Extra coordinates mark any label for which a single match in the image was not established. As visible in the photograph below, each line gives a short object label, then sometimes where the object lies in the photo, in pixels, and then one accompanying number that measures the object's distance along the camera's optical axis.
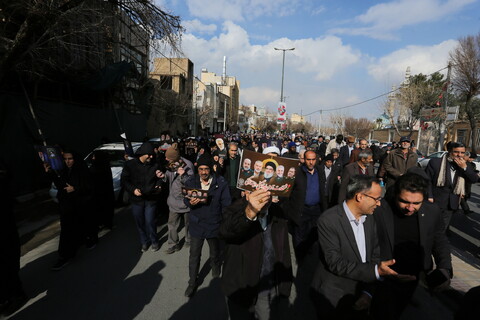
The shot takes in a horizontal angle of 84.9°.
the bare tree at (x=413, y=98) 26.19
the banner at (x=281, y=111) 22.00
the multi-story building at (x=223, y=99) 55.65
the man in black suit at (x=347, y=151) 8.92
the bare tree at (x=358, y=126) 55.12
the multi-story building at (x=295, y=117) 178.77
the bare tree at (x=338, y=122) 59.79
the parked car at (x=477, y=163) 15.54
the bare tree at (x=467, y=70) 20.33
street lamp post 26.76
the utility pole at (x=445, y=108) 19.53
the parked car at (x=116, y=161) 7.31
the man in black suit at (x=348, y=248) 2.12
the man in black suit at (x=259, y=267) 2.48
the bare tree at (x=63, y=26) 5.33
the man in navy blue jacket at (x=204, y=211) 3.63
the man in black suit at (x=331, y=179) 5.57
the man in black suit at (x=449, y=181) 4.46
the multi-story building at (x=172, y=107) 21.72
